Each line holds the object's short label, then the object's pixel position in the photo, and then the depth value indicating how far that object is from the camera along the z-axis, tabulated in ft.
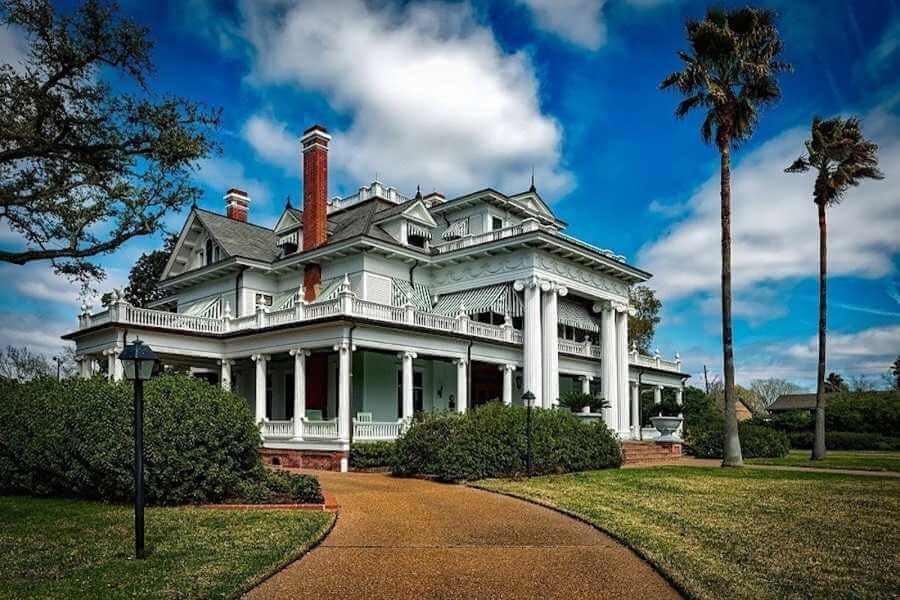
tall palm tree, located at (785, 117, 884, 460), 98.43
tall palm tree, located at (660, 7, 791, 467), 80.23
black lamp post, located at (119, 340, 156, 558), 30.09
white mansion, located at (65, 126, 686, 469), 81.71
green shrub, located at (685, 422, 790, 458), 100.58
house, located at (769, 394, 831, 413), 248.32
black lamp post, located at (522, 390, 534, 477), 60.05
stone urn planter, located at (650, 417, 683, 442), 99.91
